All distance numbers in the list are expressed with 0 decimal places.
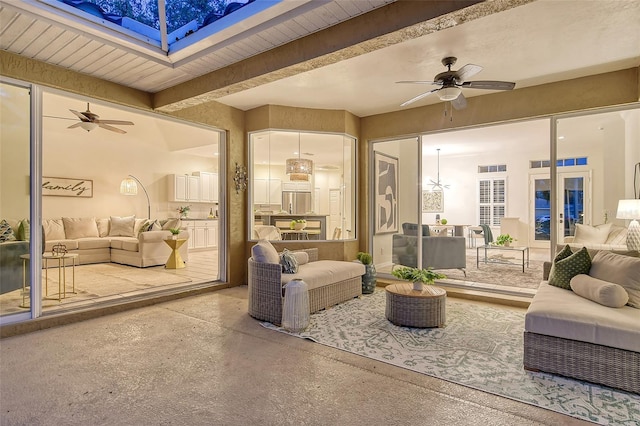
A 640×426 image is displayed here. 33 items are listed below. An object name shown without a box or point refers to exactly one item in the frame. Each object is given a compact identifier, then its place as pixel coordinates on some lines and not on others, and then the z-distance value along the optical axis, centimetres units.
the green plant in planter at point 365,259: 530
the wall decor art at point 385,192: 633
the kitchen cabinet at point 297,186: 691
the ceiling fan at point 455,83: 351
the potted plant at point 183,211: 1007
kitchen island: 623
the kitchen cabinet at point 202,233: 987
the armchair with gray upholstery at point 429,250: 599
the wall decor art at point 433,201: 1140
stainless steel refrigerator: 683
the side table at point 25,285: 371
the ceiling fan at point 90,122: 574
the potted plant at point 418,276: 378
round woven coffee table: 359
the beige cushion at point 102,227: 831
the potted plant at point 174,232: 706
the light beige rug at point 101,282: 381
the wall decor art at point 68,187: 780
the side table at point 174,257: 716
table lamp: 416
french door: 497
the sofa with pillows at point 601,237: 452
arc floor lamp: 861
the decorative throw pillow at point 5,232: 359
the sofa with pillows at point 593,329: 232
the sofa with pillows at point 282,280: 377
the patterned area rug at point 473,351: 222
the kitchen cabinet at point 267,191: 604
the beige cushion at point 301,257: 475
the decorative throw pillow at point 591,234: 471
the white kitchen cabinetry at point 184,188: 989
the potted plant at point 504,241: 705
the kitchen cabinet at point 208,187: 1063
